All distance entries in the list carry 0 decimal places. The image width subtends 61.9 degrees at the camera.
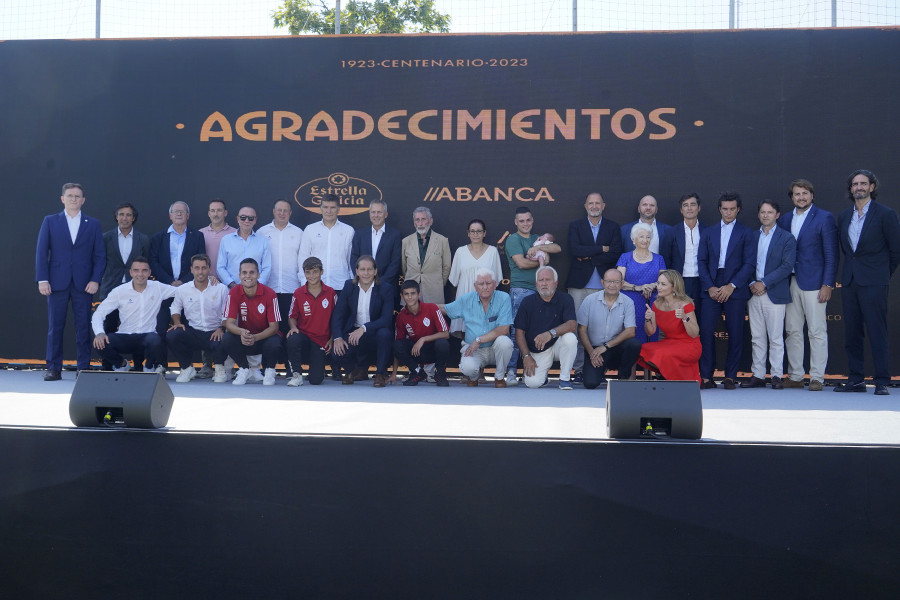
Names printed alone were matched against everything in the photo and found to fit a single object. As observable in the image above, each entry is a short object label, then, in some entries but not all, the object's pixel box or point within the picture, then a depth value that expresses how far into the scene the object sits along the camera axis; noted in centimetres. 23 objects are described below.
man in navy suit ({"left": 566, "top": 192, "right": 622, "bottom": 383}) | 533
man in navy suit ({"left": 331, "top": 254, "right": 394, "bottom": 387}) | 512
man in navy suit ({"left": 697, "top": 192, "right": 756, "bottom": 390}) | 505
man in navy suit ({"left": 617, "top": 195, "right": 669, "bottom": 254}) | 532
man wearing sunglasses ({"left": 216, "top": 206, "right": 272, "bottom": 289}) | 553
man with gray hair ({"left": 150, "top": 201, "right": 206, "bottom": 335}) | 554
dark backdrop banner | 549
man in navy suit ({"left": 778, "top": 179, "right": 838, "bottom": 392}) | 493
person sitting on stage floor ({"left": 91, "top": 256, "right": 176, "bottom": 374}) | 518
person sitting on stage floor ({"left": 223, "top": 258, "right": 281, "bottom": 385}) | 504
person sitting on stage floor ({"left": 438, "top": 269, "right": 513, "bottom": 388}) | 512
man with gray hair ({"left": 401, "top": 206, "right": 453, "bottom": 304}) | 550
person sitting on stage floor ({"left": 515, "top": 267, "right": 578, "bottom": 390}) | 502
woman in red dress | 482
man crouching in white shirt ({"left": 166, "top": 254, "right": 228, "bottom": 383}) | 517
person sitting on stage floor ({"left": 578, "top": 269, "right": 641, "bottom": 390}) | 497
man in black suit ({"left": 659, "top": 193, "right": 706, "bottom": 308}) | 521
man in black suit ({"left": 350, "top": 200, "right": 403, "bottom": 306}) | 546
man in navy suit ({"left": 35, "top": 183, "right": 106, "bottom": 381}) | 525
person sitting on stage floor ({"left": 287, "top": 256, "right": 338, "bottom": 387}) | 517
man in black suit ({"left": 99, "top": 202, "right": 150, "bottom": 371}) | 557
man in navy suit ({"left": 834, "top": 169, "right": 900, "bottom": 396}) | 473
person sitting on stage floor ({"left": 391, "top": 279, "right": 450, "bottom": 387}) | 511
